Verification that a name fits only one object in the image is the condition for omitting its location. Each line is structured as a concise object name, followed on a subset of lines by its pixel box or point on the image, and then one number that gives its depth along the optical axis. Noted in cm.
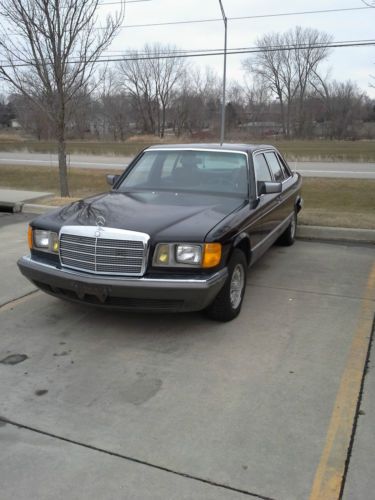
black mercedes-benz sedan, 383
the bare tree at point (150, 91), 7294
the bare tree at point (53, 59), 912
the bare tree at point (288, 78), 6475
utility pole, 1599
